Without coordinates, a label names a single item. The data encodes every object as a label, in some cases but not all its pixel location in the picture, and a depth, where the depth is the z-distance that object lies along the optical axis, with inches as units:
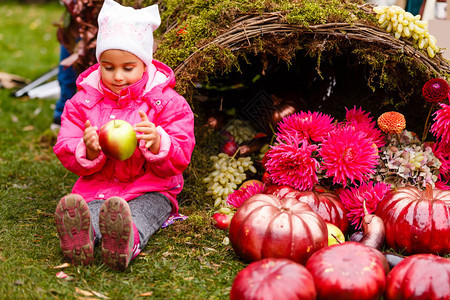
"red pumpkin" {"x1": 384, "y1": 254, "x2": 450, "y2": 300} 83.5
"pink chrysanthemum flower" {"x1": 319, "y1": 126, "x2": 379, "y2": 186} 119.1
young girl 109.1
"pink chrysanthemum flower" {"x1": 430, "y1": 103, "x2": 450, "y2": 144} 121.6
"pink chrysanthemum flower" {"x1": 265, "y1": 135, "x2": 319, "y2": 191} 122.3
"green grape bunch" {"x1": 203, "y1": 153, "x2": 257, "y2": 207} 137.9
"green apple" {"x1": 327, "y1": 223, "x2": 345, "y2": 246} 109.4
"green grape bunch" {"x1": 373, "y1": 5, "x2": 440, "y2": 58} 122.3
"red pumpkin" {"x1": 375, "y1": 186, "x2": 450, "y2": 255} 106.6
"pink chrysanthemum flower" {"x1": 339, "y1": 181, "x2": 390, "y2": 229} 118.6
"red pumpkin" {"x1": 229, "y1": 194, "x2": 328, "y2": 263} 98.4
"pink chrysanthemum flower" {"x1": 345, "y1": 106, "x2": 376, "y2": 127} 132.0
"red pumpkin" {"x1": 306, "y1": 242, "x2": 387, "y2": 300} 83.3
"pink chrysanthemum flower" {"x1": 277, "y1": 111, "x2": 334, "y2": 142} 128.0
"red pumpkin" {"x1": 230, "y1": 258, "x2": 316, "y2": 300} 79.4
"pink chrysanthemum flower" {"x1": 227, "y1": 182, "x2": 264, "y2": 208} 127.4
